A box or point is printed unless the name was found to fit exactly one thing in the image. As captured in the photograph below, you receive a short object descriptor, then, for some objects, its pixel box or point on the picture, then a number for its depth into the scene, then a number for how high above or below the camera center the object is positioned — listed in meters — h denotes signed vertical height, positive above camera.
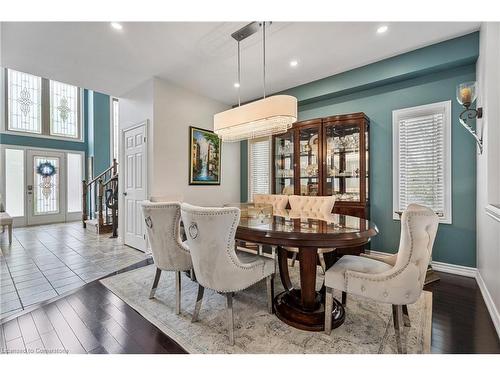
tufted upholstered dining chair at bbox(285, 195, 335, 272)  2.74 -0.28
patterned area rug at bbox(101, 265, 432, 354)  1.58 -1.12
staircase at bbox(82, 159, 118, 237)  5.08 -0.52
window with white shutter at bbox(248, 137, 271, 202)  4.63 +0.41
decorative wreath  6.62 +0.49
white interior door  3.78 +0.05
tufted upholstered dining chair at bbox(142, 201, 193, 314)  2.02 -0.47
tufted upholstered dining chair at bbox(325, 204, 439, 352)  1.46 -0.60
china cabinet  3.37 +0.41
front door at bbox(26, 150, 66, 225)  6.44 -0.04
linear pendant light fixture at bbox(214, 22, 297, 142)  2.33 +0.76
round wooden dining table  1.61 -0.41
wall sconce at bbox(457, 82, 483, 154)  2.24 +0.91
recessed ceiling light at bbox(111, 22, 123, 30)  2.37 +1.70
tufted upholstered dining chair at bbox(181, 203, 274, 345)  1.57 -0.48
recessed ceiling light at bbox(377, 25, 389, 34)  2.47 +1.73
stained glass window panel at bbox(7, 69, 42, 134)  6.30 +2.39
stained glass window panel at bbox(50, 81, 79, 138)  7.05 +2.42
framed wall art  4.14 +0.55
